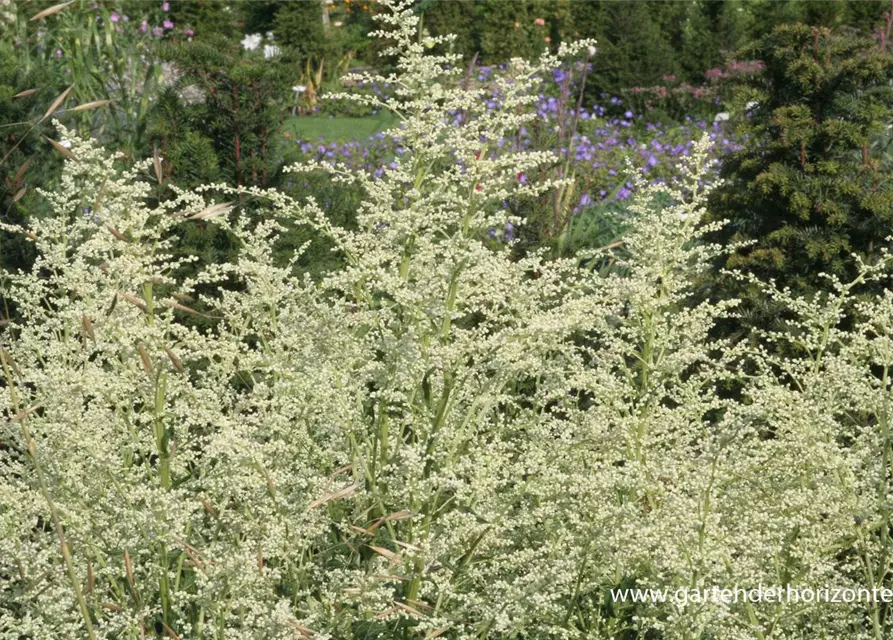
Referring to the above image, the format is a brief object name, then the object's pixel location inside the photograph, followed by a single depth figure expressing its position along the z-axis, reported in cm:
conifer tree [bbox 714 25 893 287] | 490
